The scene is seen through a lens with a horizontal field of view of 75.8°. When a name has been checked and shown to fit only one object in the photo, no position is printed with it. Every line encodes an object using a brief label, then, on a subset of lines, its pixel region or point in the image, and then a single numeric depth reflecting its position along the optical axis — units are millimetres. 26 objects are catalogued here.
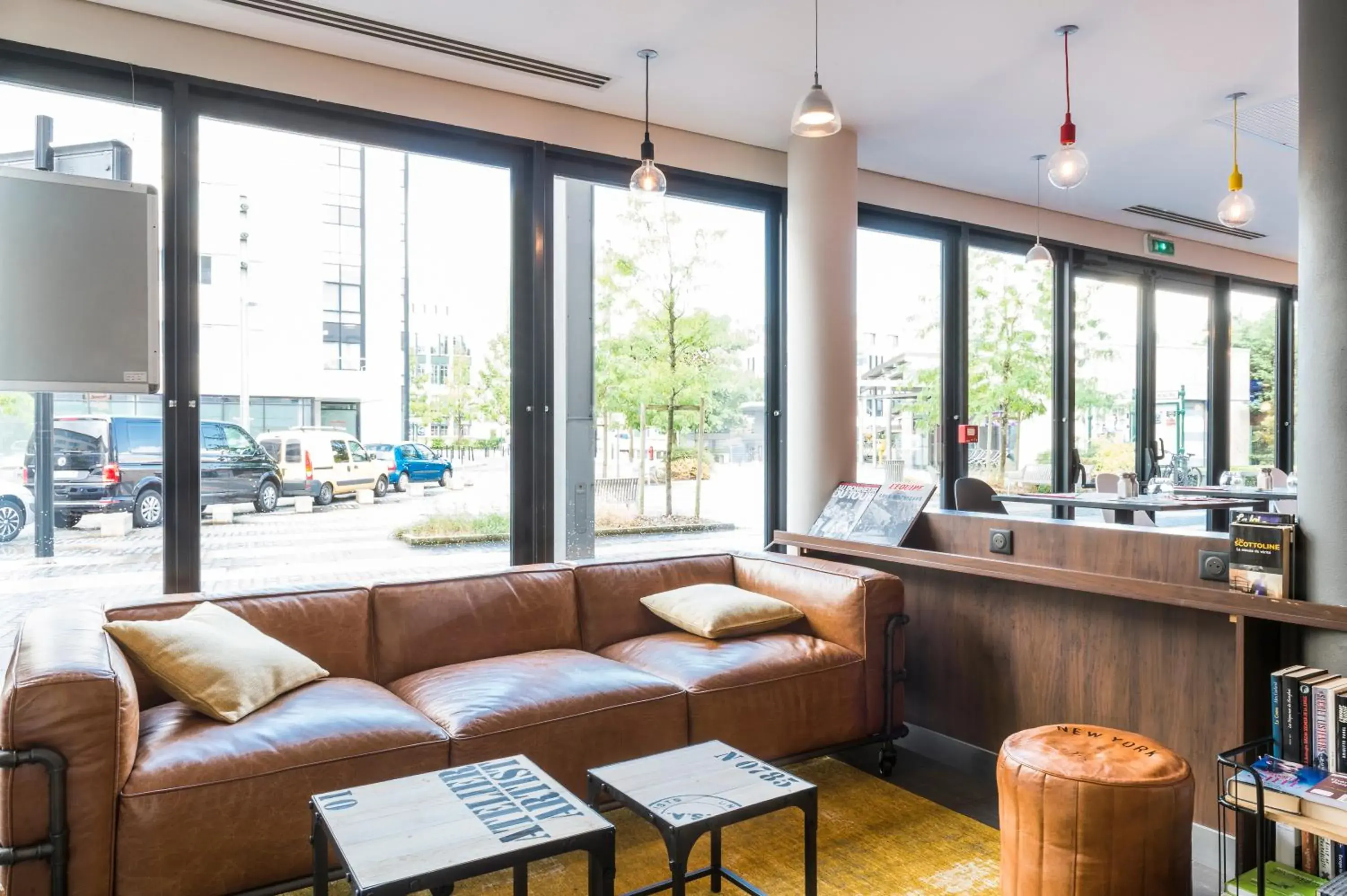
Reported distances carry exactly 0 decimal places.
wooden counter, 2580
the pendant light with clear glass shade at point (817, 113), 3221
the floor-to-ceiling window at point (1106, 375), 7031
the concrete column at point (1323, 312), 2375
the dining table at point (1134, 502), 4934
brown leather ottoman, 2129
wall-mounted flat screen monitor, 3434
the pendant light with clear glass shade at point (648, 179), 3939
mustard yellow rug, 2539
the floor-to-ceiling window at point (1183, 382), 7684
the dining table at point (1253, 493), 5824
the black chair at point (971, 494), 5461
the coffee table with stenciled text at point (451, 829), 1643
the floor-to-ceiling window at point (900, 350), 5945
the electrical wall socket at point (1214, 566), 2814
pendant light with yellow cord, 4250
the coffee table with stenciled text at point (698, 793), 1889
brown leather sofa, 2080
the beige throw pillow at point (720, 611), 3494
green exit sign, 7422
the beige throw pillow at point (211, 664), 2490
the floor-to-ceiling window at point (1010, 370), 6426
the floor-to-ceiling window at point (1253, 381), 8406
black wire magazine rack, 2090
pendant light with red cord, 3551
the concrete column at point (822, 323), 4996
